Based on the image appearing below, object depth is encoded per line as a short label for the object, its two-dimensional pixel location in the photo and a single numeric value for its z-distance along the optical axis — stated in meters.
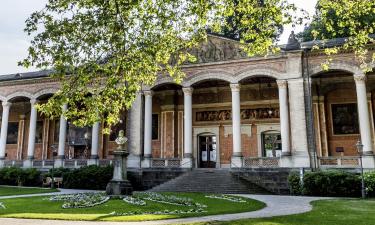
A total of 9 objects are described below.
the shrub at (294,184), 18.23
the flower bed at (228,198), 13.97
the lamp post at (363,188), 16.12
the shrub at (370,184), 16.31
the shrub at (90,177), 22.12
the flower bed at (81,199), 12.15
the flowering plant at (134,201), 12.32
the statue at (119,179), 15.05
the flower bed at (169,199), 12.44
